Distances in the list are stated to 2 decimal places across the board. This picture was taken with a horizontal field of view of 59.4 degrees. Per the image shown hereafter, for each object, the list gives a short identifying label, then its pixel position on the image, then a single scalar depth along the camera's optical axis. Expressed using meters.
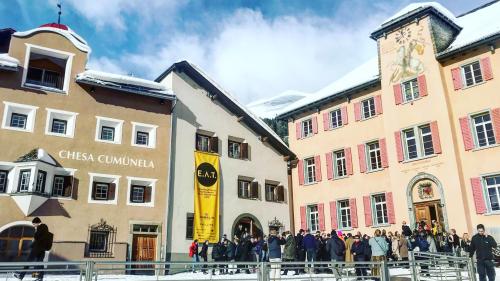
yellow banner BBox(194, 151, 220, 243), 25.31
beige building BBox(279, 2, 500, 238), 22.20
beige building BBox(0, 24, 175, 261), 20.48
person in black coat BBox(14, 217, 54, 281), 12.99
